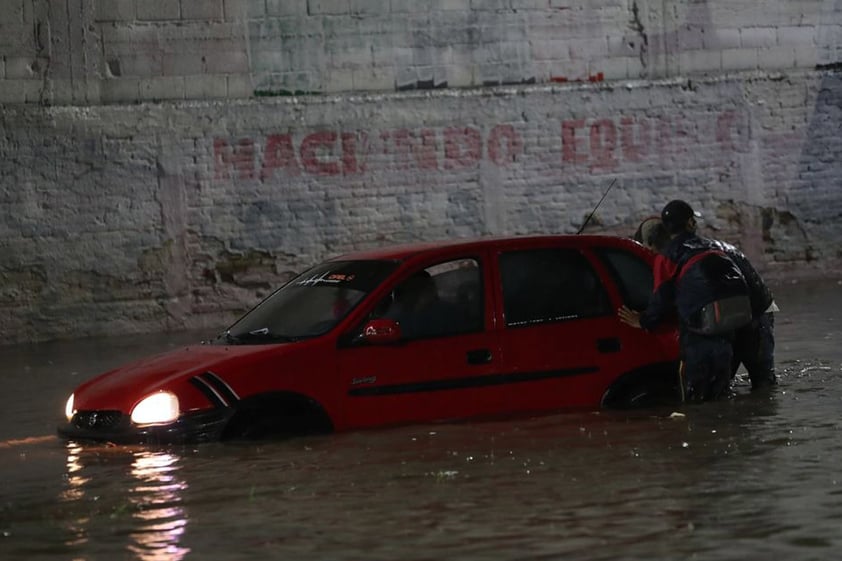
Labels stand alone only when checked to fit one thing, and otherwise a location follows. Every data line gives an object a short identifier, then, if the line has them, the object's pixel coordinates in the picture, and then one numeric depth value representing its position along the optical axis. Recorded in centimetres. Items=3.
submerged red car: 1605
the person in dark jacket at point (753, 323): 1834
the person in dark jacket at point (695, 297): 1735
